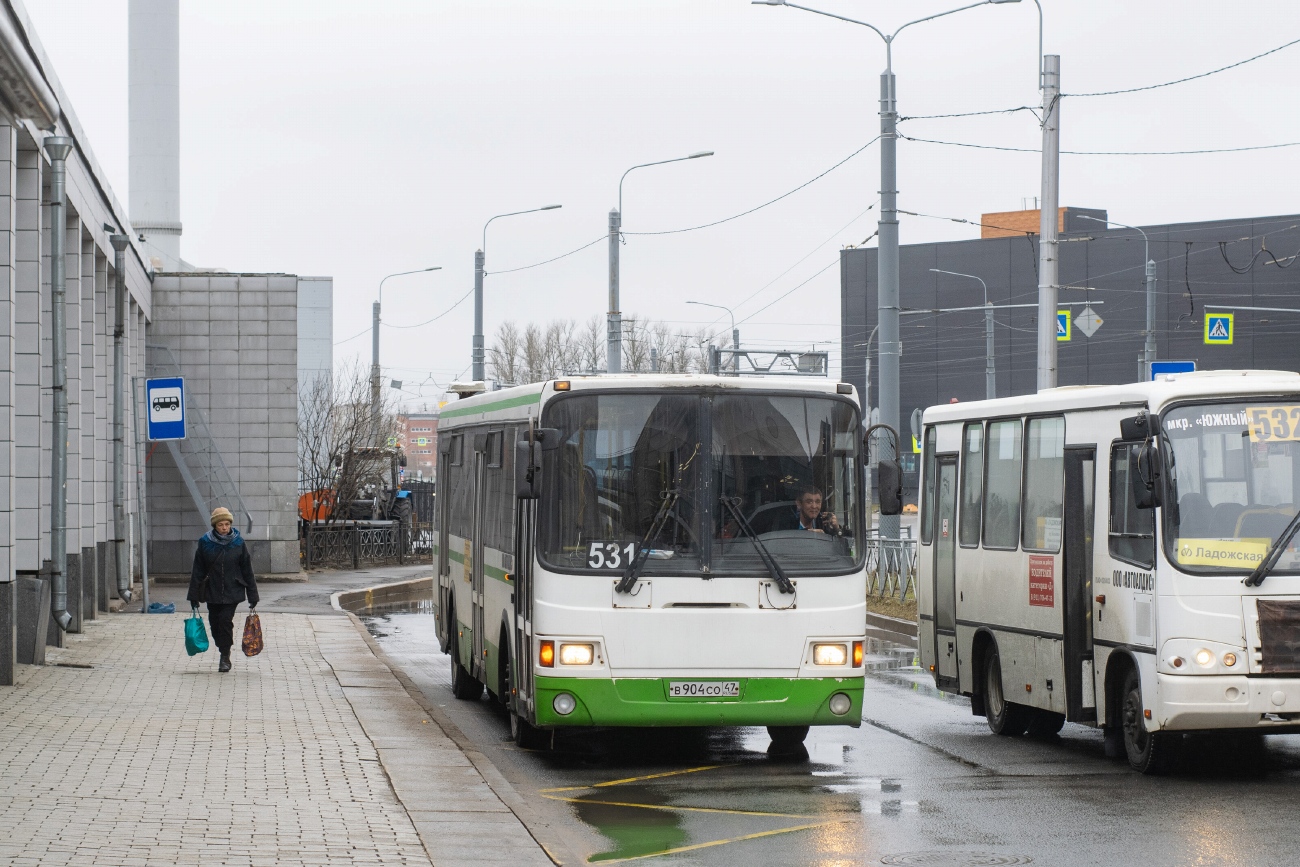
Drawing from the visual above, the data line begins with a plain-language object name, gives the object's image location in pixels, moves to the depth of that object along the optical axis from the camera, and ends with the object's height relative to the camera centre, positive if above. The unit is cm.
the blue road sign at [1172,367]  2107 +128
